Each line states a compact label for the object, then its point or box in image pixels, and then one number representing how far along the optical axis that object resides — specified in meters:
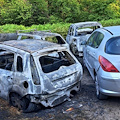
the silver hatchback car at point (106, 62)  4.19
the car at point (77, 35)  8.97
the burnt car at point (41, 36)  7.71
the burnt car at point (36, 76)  4.21
